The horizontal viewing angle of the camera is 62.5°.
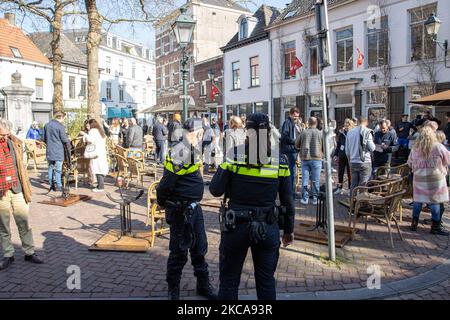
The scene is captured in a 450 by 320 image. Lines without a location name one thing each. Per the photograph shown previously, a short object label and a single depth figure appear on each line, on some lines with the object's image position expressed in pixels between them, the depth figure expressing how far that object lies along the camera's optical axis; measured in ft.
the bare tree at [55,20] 43.04
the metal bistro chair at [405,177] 20.67
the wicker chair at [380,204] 17.51
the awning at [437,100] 30.36
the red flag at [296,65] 63.82
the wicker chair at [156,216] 17.28
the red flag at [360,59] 55.16
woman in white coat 28.40
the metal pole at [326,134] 15.05
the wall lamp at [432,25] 39.81
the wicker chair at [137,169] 28.48
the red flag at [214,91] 95.19
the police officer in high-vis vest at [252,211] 9.71
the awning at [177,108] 59.82
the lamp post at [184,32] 25.27
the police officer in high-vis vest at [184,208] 11.82
